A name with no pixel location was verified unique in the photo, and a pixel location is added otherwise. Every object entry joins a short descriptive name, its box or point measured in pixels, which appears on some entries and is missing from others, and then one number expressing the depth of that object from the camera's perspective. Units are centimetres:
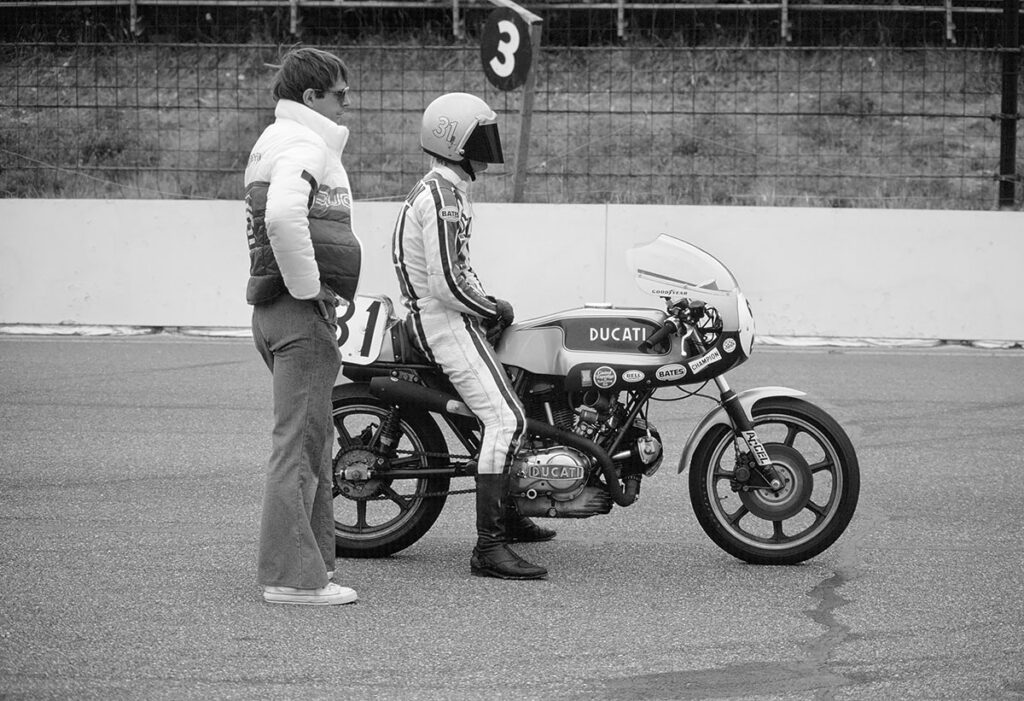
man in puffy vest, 1032
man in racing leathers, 1116
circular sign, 2812
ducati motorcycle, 1145
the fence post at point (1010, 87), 2753
